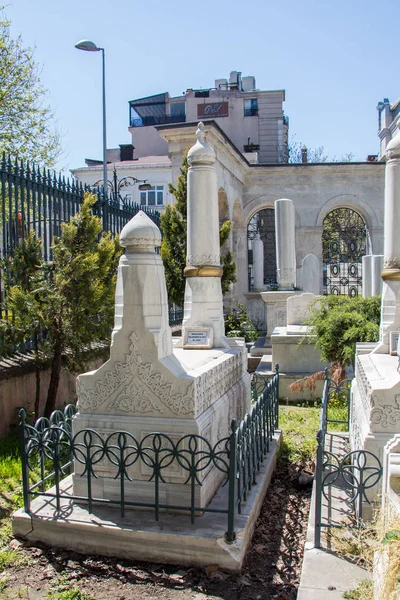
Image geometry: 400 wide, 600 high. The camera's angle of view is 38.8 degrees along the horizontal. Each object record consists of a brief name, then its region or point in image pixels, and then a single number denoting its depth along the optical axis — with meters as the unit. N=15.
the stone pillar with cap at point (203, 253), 7.31
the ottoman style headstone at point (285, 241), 15.26
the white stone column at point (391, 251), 6.33
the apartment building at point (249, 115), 36.38
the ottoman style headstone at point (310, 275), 18.06
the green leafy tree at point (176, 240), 13.26
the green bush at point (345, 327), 8.62
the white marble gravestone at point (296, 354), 10.59
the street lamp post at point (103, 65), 11.96
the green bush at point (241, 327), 16.65
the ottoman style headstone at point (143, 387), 4.58
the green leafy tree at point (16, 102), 16.06
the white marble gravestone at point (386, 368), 4.20
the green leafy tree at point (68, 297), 7.07
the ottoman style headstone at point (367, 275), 14.75
